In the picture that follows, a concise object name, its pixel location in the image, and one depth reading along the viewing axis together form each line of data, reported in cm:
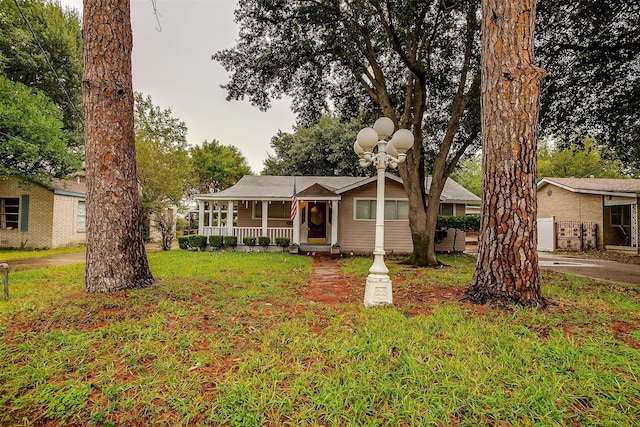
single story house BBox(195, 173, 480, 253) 1334
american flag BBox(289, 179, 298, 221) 1214
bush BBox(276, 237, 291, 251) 1334
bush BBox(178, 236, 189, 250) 1348
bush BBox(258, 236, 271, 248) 1337
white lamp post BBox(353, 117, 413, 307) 434
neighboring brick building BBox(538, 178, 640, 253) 1471
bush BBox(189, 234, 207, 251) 1330
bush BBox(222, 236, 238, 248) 1336
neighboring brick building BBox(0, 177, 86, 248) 1377
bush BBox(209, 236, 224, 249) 1327
